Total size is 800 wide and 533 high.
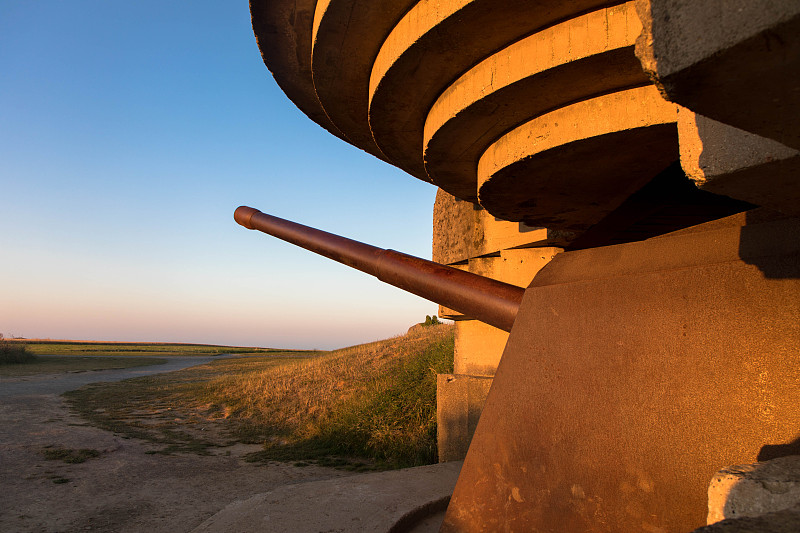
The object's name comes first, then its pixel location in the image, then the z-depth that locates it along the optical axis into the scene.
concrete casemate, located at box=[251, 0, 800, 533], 0.80
